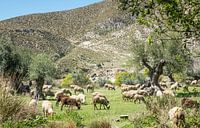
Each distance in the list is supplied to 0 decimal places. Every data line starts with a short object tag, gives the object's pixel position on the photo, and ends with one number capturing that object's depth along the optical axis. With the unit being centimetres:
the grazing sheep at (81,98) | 3335
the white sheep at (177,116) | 1606
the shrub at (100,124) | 1652
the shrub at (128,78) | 7212
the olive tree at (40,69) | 4754
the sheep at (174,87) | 5076
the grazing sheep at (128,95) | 3899
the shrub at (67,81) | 7406
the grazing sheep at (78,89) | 5285
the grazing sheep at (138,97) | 3688
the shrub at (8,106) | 1539
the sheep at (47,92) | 4928
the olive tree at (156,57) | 4616
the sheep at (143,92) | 3991
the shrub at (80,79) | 7700
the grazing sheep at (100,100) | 3234
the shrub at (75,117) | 1932
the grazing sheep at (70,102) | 3131
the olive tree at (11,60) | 5344
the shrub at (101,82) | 7544
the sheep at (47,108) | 2491
